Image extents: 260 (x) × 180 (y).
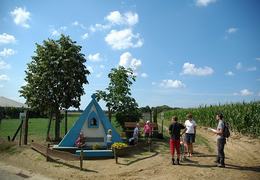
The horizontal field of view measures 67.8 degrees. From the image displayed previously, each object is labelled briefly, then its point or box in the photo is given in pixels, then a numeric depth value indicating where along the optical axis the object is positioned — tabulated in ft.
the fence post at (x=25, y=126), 39.23
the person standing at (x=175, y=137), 25.85
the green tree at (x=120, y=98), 45.86
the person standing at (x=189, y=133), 29.23
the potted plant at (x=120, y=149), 30.15
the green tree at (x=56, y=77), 43.51
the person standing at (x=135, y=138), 37.14
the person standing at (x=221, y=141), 24.82
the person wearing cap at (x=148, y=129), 40.00
